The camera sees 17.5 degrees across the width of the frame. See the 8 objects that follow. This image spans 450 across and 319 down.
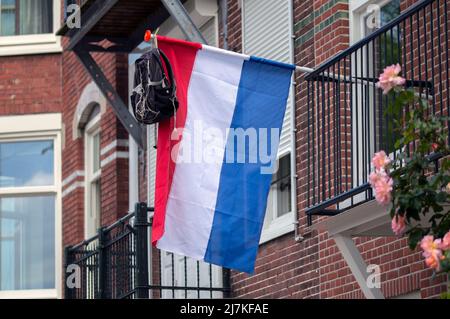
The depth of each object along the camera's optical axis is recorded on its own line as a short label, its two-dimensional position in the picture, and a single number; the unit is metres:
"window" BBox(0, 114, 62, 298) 20.47
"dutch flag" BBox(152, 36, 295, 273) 10.61
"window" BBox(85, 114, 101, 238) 19.58
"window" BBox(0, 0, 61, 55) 20.81
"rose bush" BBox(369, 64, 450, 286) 8.30
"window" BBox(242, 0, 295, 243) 13.88
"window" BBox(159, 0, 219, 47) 15.84
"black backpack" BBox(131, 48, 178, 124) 10.80
